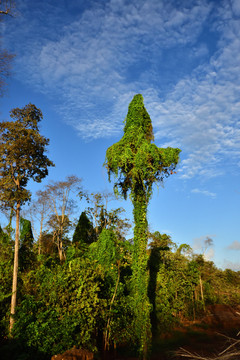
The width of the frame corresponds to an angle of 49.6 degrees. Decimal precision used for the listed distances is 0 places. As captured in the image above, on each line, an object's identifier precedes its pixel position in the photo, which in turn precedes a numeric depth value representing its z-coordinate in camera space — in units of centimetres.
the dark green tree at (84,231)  2678
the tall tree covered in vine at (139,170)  1237
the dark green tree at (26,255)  1718
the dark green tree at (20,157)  1441
